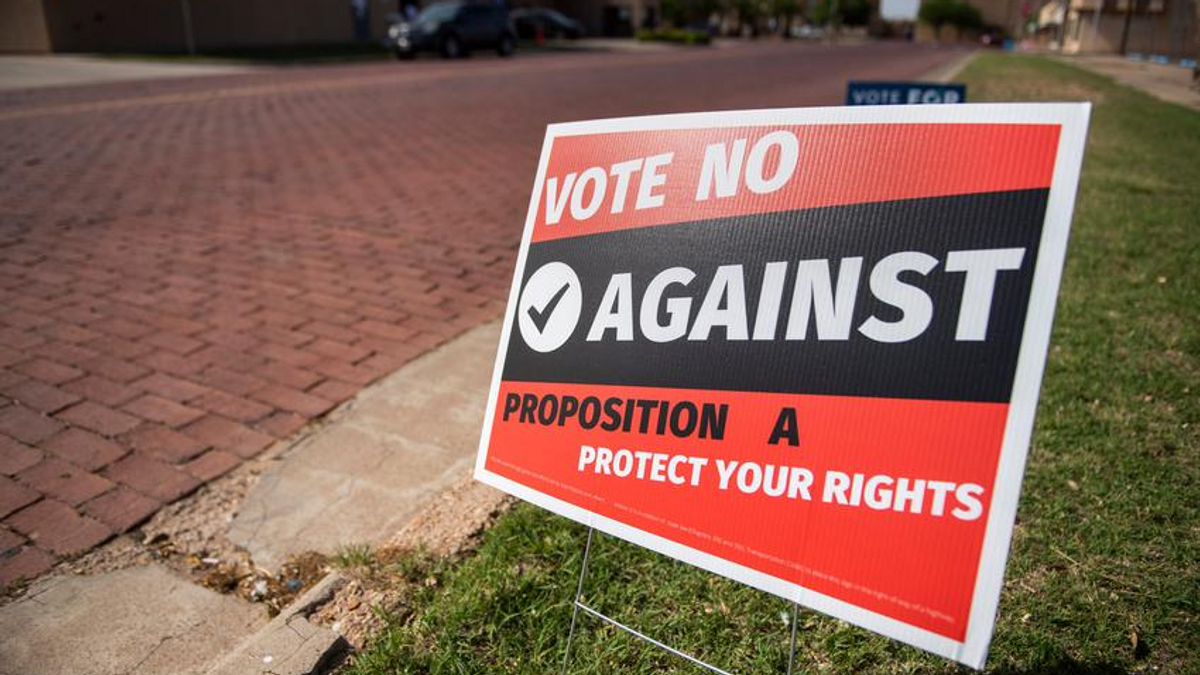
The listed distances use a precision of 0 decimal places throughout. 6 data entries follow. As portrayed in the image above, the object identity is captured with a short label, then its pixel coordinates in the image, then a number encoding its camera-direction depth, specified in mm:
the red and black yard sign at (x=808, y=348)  1304
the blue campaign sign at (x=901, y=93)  5141
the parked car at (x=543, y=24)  39125
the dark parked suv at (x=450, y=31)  23625
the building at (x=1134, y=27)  34844
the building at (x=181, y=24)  22734
